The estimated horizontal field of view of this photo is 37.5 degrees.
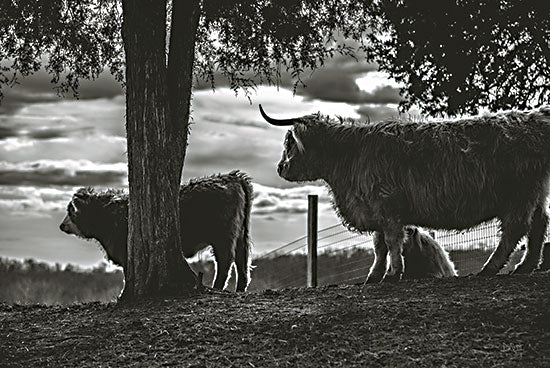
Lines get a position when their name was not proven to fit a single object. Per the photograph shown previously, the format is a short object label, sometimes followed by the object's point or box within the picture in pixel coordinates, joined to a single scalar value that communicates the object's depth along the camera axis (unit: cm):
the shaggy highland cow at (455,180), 871
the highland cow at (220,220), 1115
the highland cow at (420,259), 1023
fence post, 1234
